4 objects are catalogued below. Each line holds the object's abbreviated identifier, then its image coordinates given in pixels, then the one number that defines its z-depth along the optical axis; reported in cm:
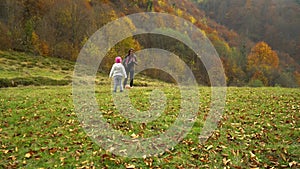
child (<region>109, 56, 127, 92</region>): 1705
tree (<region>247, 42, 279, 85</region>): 9425
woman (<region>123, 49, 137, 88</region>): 1948
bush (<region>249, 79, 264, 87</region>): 6180
